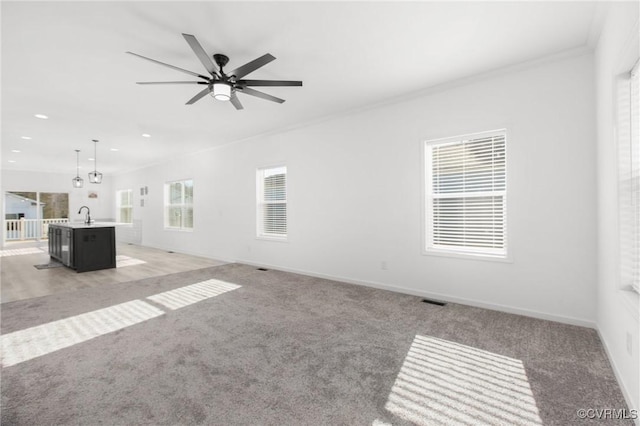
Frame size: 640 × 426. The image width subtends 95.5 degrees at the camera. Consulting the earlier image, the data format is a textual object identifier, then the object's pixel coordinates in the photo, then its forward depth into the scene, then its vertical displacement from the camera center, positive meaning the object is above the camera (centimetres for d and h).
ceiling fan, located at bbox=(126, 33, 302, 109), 262 +131
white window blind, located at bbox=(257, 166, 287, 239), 575 +24
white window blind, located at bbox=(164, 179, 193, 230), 795 +28
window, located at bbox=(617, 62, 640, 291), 185 +23
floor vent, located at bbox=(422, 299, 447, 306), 356 -112
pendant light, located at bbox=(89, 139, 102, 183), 646 +87
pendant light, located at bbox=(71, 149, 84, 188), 729 +85
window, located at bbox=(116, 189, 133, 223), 1053 +35
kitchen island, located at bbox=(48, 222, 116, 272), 562 -61
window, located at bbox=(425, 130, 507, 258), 341 +22
